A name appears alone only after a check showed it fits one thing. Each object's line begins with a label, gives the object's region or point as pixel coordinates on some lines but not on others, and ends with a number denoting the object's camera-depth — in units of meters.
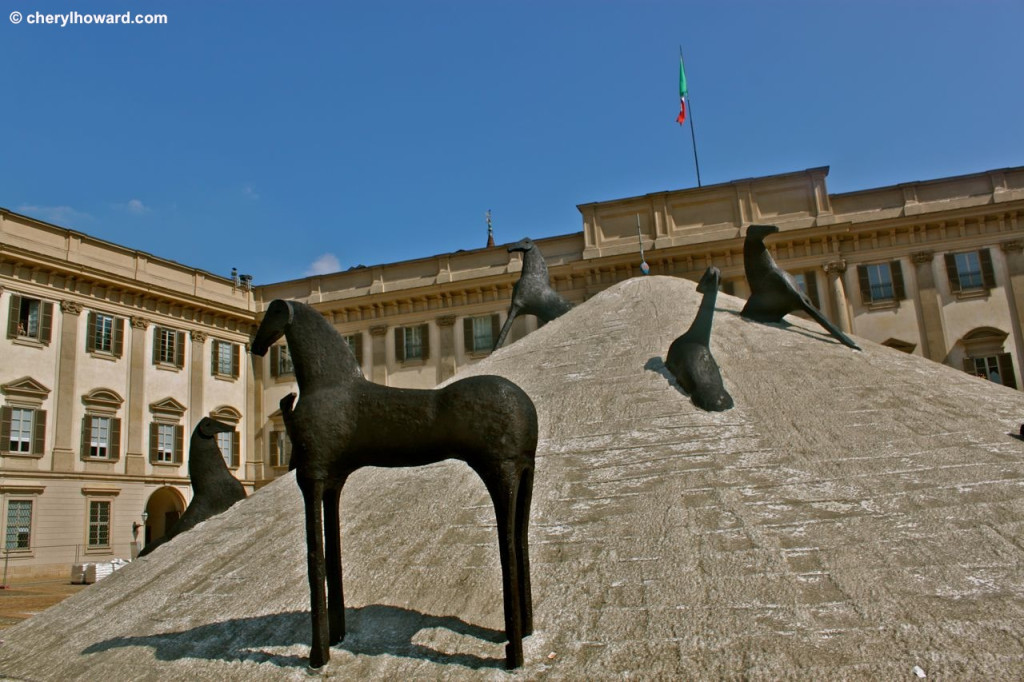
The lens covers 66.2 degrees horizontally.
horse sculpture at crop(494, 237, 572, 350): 17.70
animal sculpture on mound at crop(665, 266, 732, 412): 10.15
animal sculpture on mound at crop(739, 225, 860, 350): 13.41
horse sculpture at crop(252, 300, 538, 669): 5.44
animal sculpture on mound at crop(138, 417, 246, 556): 11.43
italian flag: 40.75
